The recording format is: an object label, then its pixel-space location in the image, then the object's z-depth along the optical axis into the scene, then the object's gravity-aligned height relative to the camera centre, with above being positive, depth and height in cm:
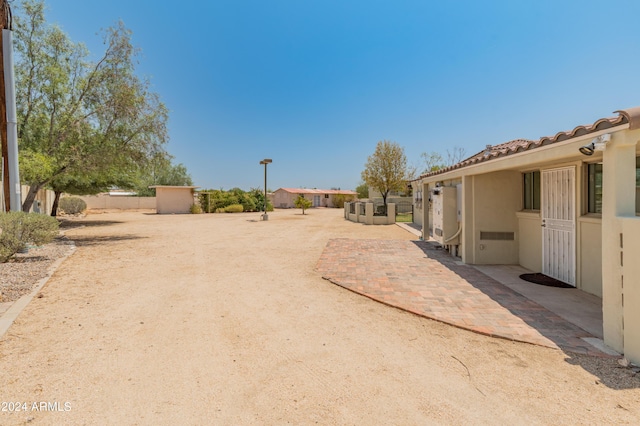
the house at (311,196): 5062 +198
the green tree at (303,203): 3228 +57
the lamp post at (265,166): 2151 +309
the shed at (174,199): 3266 +122
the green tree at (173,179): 5181 +548
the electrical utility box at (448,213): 928 -23
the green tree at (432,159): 3994 +595
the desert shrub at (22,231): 711 -41
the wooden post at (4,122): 893 +271
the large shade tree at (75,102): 1183 +431
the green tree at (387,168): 2725 +334
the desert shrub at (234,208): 3381 +15
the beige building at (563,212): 332 -17
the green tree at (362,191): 5193 +263
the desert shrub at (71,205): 2797 +69
